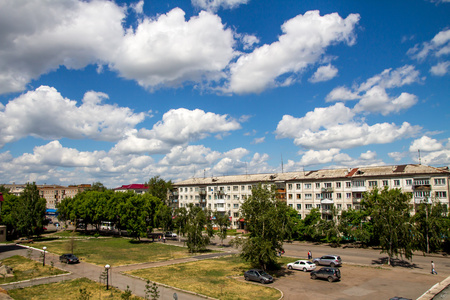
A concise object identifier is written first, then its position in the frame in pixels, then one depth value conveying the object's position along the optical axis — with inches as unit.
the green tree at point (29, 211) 2728.8
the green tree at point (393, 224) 1683.1
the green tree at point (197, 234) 2244.1
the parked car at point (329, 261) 1743.4
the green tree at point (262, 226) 1471.5
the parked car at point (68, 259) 1768.0
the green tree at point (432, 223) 2060.8
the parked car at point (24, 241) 2677.2
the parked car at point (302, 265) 1624.3
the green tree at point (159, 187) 4441.4
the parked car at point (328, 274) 1392.7
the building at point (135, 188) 6333.7
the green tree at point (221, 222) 2688.2
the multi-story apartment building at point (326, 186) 2529.5
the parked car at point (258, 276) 1362.0
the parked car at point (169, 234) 3287.4
